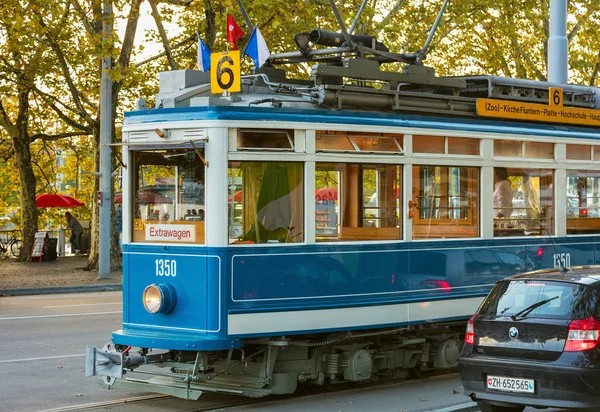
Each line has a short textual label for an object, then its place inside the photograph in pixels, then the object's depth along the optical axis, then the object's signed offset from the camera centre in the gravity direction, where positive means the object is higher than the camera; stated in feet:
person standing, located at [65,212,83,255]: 134.41 -0.93
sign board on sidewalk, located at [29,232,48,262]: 118.52 -2.59
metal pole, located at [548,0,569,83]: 60.59 +10.10
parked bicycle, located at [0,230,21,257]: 133.18 -2.57
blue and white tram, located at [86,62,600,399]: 34.01 -0.35
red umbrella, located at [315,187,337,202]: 36.01 +0.98
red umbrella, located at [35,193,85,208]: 132.87 +2.66
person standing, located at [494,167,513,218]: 41.86 +1.17
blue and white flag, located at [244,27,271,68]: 40.91 +6.61
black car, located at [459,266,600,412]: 28.53 -3.35
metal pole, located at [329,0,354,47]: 38.16 +6.77
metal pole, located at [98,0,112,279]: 89.81 +6.80
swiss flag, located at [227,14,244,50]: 42.68 +7.64
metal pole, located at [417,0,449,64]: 41.05 +6.55
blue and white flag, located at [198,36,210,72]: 42.14 +6.46
